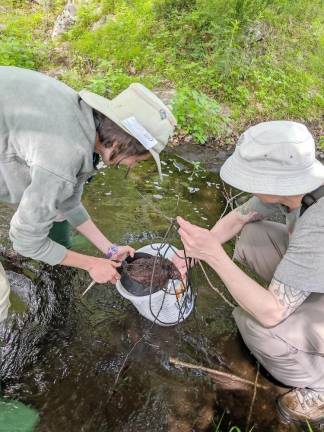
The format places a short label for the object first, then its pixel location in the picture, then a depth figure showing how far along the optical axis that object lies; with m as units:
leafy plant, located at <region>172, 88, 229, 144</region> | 4.78
